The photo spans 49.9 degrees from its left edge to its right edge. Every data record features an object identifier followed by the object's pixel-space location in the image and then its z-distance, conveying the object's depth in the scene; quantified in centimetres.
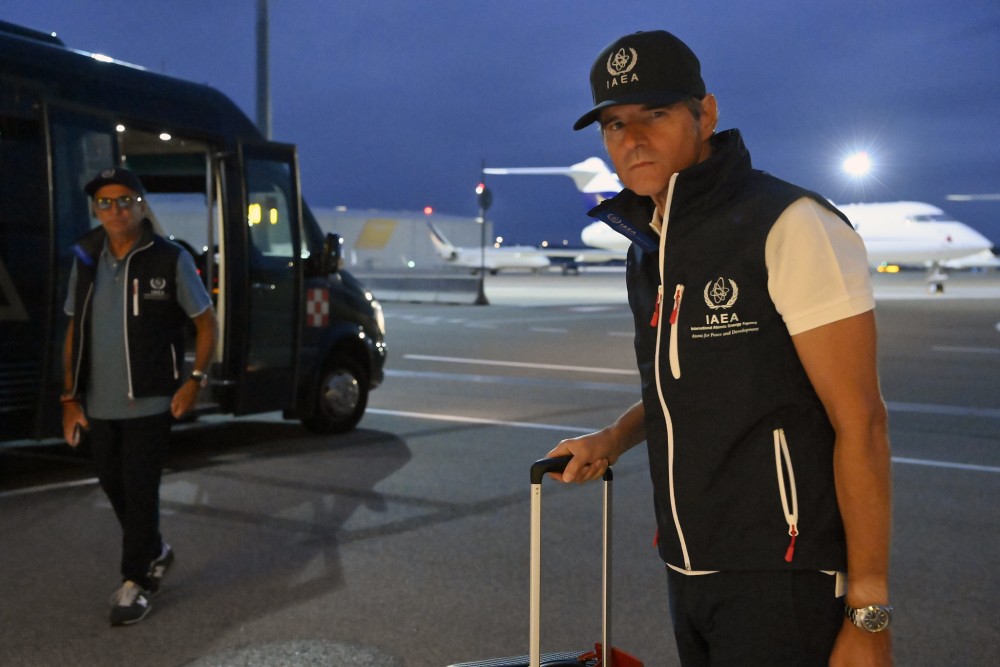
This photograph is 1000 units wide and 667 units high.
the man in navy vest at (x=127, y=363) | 477
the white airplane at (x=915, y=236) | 4294
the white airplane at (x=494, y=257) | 6581
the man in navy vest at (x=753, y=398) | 184
